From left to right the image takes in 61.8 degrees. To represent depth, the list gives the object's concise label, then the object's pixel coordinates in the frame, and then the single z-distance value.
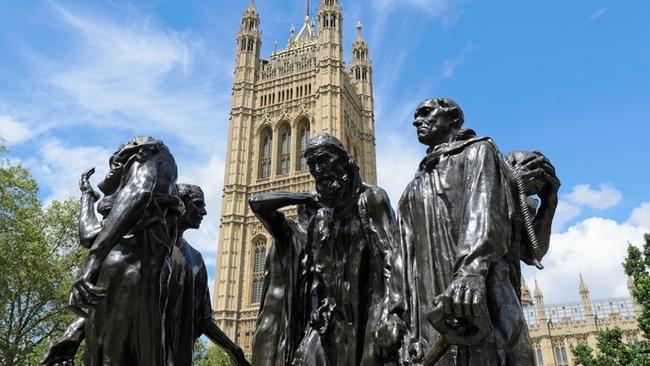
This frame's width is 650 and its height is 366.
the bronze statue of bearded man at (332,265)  2.84
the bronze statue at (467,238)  1.76
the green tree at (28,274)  13.77
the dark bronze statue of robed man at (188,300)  3.27
